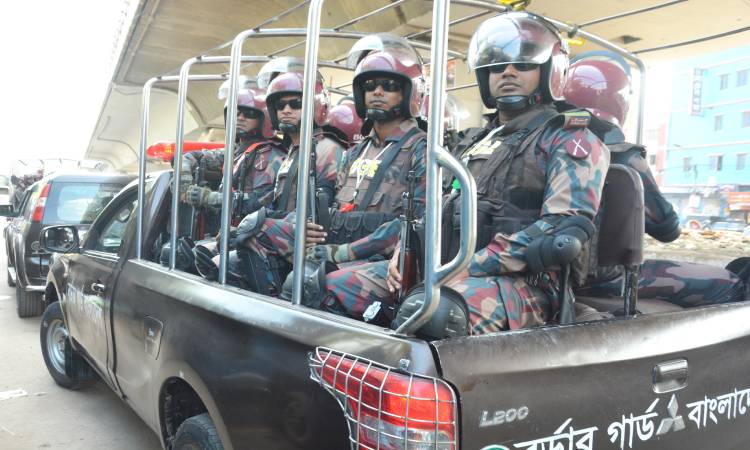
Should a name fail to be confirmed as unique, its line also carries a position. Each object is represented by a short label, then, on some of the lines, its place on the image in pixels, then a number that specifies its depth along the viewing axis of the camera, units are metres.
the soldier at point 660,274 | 2.56
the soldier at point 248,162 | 3.52
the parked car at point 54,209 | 6.64
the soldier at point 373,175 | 2.60
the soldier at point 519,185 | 1.93
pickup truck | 1.36
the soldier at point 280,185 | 2.74
